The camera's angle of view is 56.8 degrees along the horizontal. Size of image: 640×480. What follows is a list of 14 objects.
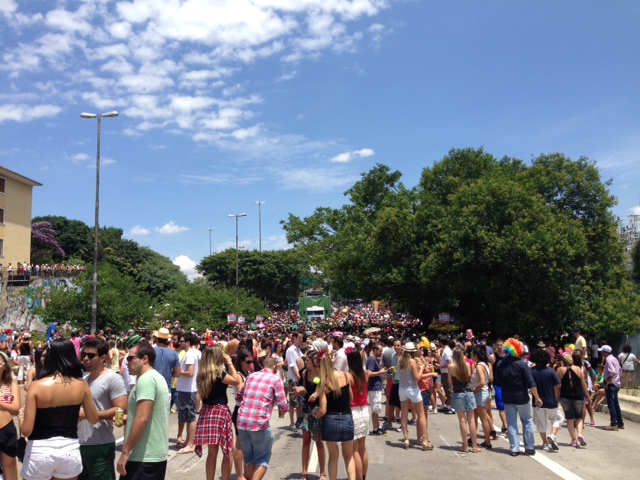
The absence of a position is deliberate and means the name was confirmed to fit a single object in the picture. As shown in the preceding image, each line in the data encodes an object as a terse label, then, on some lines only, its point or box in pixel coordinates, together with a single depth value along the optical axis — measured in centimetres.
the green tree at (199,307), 3841
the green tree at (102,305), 2842
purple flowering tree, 5925
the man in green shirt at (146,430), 455
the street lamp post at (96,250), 2601
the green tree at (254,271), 8212
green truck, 5844
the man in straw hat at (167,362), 891
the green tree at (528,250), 2728
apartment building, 4194
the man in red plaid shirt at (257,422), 609
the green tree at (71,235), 7044
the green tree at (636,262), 5075
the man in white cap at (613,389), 1186
